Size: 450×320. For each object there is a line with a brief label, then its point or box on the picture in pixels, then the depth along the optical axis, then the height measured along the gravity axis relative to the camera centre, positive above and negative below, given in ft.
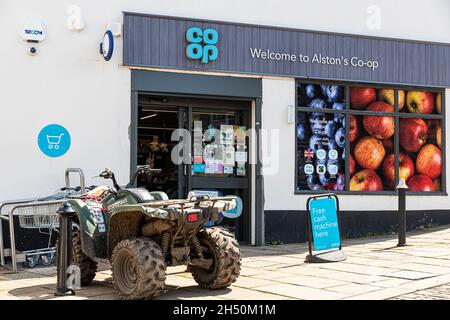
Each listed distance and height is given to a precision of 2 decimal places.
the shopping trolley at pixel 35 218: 28.35 -2.58
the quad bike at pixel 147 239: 20.35 -2.66
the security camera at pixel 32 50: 32.19 +5.68
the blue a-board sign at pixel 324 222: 29.48 -2.82
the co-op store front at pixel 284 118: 35.22 +2.69
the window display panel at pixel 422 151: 41.16 +0.76
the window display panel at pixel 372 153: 39.73 +0.61
